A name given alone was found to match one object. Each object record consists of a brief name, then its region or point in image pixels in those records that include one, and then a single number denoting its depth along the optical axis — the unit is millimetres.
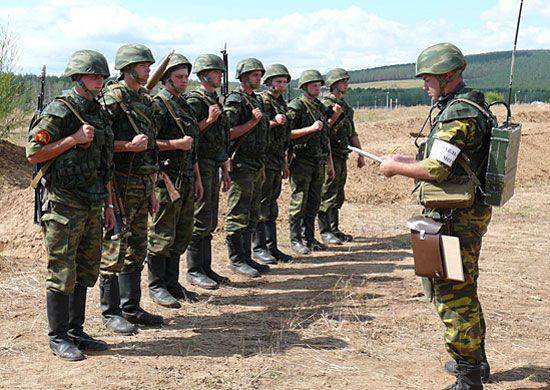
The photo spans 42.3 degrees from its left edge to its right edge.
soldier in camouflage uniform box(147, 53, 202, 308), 6738
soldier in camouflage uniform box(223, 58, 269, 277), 8266
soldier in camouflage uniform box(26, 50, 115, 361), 5270
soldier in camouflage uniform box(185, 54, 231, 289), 7461
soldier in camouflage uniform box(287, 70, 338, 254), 9836
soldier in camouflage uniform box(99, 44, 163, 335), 5988
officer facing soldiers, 4648
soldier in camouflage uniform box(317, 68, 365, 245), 10664
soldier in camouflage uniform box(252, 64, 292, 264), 9133
